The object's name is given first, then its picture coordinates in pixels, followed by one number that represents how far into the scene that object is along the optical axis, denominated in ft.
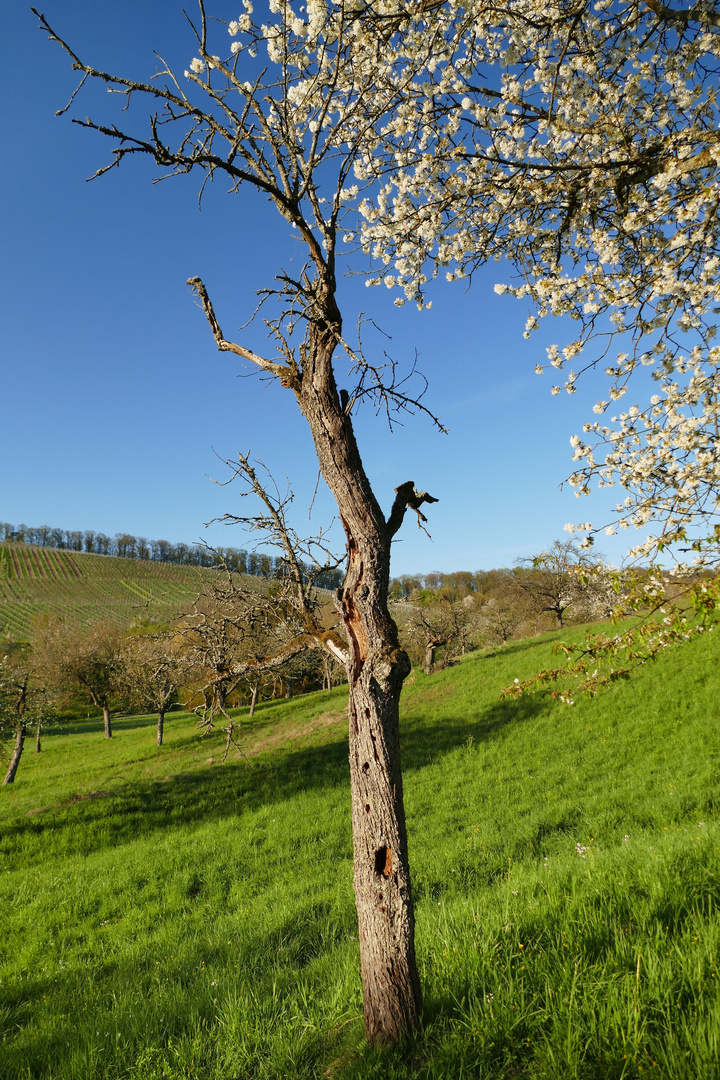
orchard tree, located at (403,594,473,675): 120.26
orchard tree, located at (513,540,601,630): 108.58
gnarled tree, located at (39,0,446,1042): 10.78
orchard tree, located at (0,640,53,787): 77.05
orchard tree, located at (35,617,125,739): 106.73
